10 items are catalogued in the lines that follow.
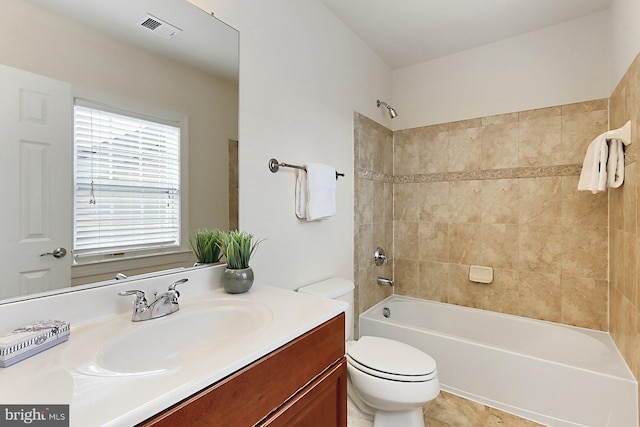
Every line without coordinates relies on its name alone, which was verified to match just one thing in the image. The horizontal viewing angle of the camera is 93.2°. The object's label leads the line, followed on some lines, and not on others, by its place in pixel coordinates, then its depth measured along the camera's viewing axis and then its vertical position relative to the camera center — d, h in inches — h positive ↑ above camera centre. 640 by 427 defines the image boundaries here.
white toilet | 55.2 -31.5
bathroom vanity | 22.0 -13.4
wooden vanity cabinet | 24.6 -18.0
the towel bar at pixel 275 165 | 61.9 +9.8
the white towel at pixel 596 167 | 66.6 +10.1
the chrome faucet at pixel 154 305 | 37.6 -12.0
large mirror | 32.2 +14.4
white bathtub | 62.1 -36.6
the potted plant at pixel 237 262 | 47.8 -8.2
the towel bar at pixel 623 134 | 60.3 +16.1
